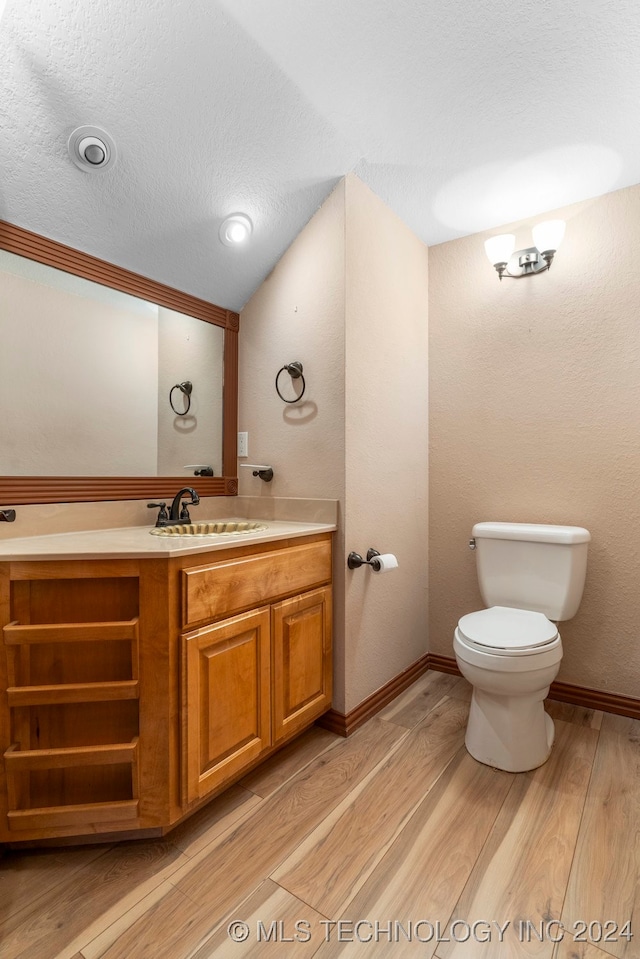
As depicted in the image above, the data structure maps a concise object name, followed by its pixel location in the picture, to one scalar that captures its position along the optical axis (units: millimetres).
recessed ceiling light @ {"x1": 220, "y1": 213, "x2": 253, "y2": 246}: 1815
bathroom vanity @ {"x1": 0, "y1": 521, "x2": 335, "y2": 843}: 1195
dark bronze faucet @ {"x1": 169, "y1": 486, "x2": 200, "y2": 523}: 1796
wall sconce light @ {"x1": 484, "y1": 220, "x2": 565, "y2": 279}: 1981
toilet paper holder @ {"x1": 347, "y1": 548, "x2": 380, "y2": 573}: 1823
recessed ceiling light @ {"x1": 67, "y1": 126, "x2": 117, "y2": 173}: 1412
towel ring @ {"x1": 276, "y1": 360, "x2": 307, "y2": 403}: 1915
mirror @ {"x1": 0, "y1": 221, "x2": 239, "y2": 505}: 1535
